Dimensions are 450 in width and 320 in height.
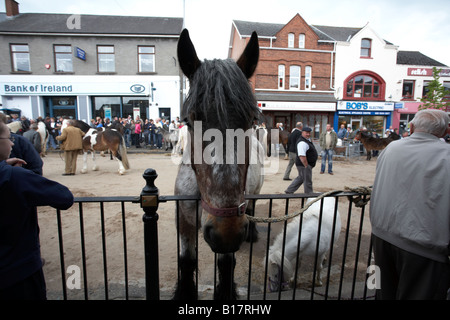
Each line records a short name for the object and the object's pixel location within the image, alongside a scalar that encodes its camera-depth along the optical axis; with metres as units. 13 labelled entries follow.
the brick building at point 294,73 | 20.67
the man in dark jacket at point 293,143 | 8.22
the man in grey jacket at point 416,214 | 1.59
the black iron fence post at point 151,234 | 1.72
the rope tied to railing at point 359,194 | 2.04
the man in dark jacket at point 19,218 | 1.31
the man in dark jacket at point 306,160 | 5.96
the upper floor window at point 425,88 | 22.49
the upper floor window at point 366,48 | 21.78
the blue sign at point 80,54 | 18.14
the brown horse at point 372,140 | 13.84
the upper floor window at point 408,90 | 22.57
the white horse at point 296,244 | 2.76
